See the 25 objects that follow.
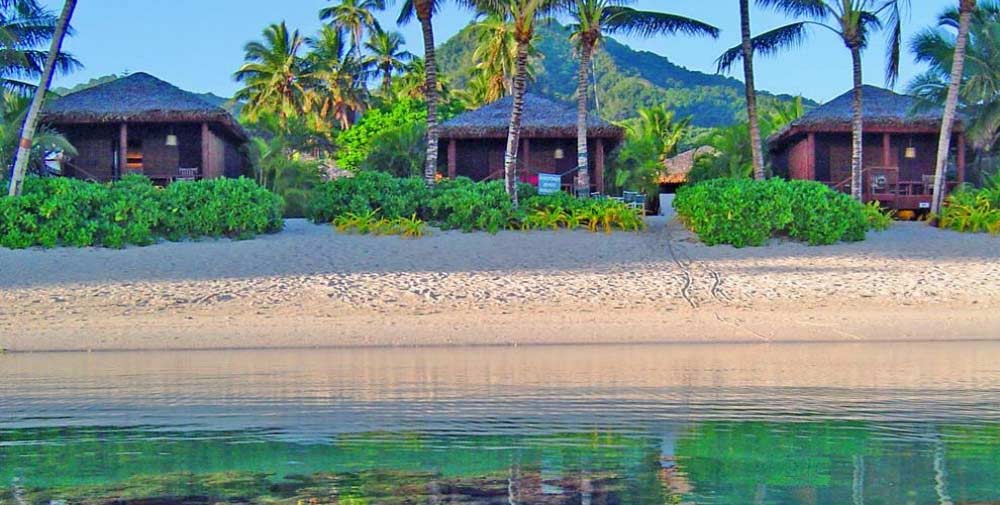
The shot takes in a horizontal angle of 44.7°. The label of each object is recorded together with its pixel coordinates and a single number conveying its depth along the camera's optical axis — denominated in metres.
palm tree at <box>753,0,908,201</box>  25.78
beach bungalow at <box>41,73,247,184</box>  27.91
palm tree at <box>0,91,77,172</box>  24.84
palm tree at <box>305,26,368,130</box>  48.66
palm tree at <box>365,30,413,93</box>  52.16
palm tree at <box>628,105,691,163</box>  48.45
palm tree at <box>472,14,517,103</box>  46.91
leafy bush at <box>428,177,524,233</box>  24.30
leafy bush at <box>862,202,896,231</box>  24.72
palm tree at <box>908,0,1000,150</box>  27.27
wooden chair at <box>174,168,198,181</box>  28.73
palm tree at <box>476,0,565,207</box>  25.11
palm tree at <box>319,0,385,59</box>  49.84
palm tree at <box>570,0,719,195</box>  25.84
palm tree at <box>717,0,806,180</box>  26.77
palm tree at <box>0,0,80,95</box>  26.03
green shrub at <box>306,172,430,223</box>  25.14
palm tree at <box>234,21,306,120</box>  47.19
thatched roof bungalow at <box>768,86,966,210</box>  28.88
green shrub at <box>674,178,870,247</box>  22.95
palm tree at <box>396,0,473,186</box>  26.30
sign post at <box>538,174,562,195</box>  27.08
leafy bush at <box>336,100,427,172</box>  43.50
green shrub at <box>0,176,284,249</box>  22.03
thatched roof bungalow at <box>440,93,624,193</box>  29.70
